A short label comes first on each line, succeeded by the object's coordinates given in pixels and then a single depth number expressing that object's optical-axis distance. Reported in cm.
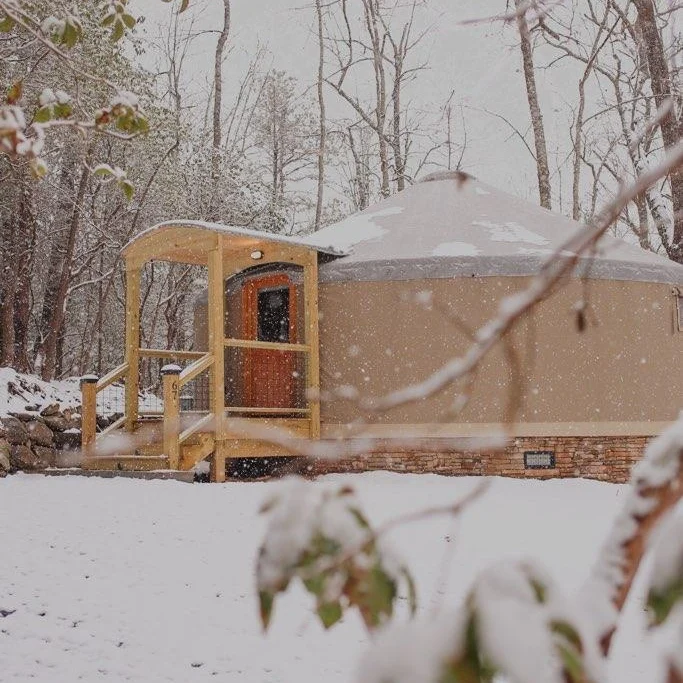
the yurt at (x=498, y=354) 805
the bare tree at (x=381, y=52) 1703
